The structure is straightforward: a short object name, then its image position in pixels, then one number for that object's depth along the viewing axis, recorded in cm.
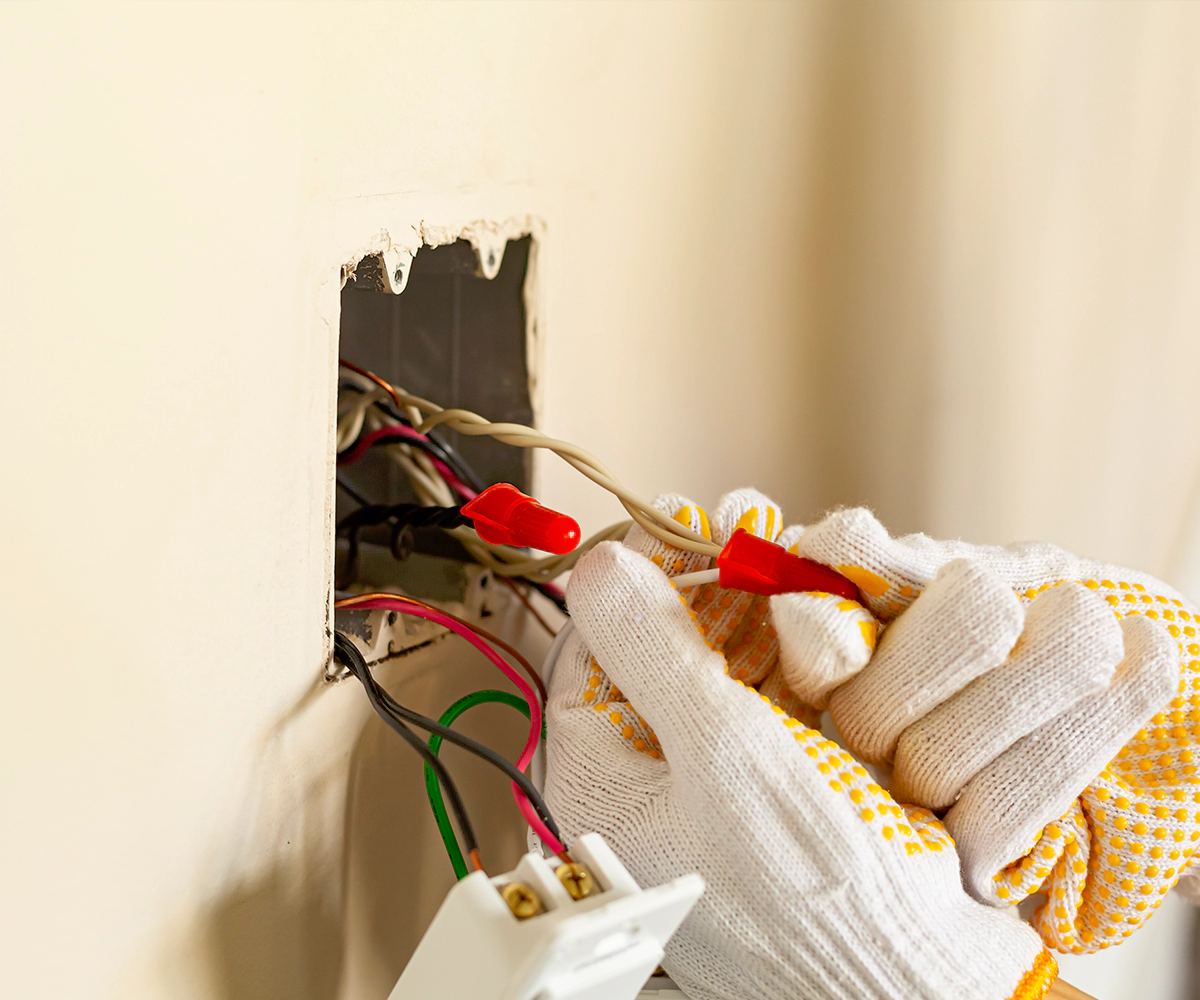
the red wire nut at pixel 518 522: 45
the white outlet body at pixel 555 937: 30
